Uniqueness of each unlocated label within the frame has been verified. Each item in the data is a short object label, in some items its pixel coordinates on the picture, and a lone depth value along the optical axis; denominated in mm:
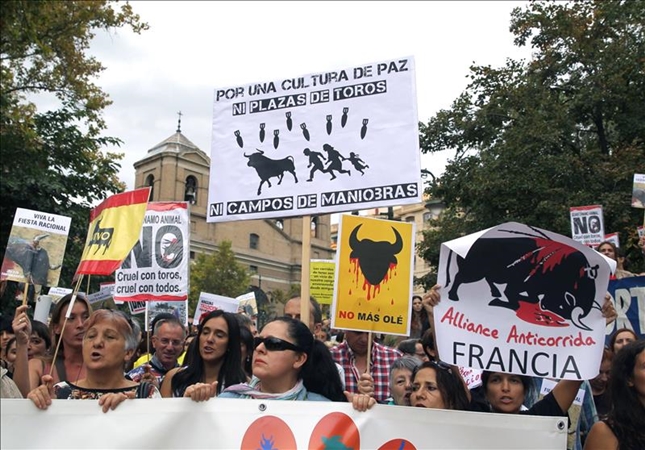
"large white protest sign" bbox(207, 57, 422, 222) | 4758
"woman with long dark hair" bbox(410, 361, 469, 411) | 3383
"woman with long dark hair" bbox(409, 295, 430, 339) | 7613
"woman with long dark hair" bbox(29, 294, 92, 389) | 4098
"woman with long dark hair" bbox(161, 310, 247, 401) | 3996
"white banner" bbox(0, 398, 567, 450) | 2947
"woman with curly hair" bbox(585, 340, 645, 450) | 2951
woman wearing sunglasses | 3314
